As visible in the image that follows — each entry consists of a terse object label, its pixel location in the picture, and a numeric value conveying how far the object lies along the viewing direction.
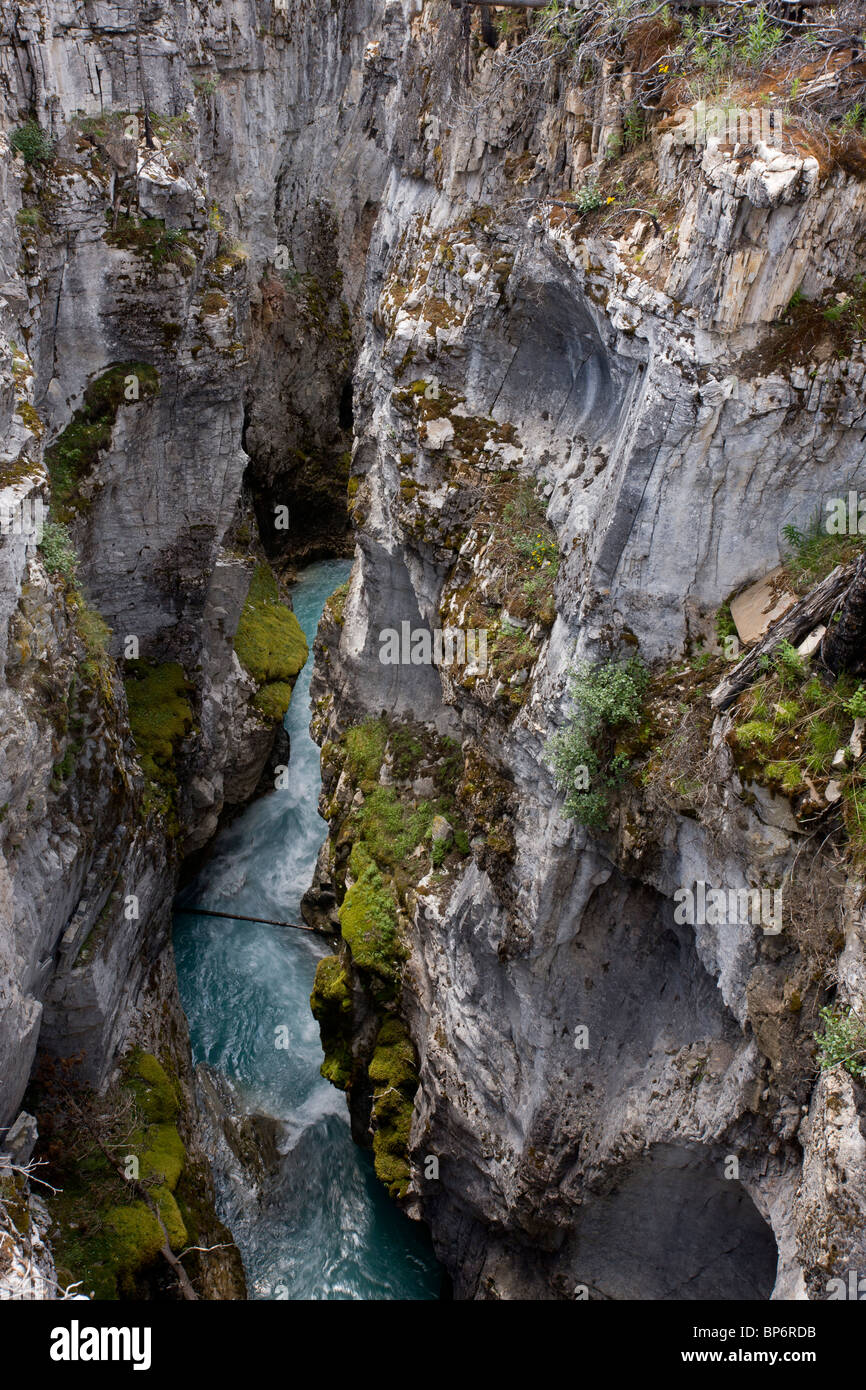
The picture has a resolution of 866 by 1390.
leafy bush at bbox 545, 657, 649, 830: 12.02
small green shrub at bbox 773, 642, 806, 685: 9.82
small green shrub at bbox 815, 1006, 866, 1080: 8.45
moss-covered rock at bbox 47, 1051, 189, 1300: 13.41
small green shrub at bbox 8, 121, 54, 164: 17.31
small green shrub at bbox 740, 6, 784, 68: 10.91
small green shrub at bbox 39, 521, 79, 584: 14.64
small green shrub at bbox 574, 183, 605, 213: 12.32
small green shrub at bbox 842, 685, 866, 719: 9.01
